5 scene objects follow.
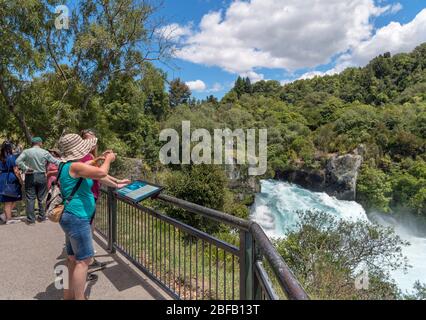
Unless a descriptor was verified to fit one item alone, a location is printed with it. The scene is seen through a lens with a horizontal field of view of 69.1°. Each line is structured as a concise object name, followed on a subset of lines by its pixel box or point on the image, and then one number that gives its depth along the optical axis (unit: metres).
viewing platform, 2.03
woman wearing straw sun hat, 2.48
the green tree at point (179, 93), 53.88
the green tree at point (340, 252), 8.80
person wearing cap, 5.64
